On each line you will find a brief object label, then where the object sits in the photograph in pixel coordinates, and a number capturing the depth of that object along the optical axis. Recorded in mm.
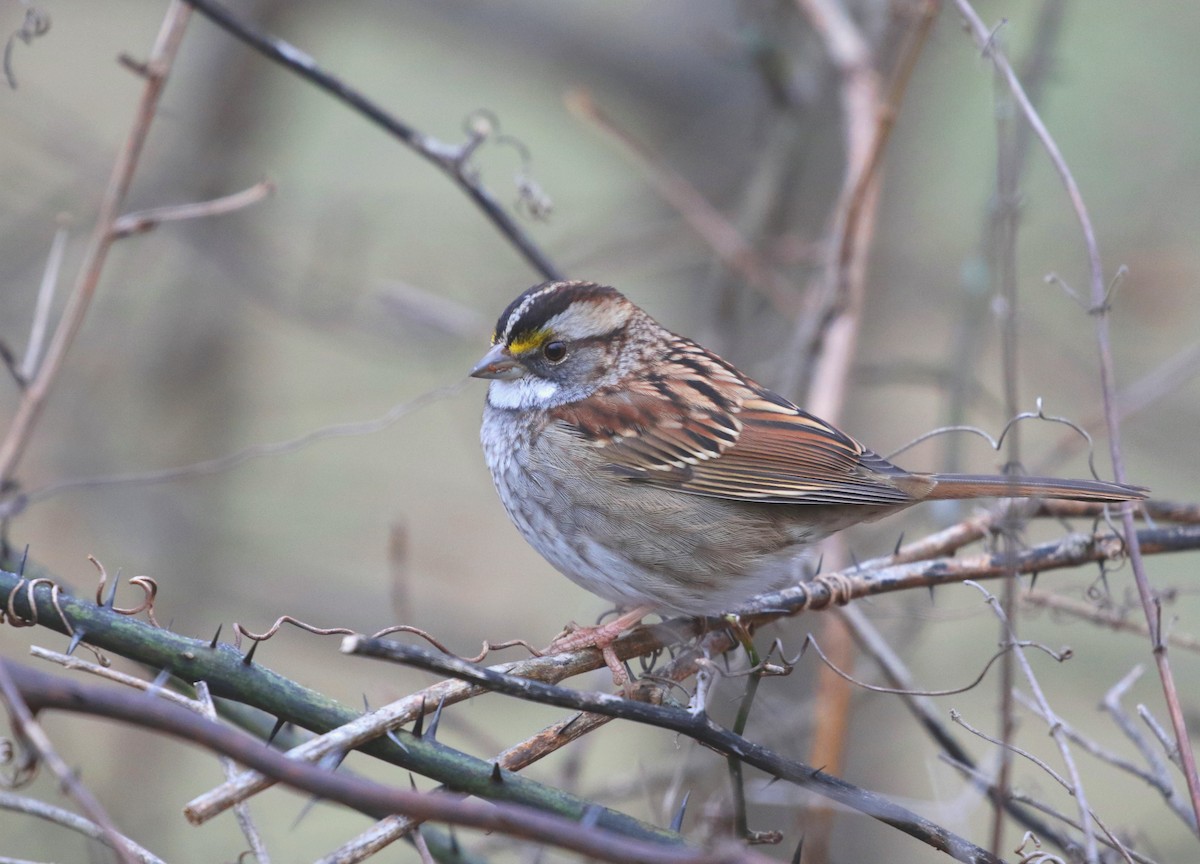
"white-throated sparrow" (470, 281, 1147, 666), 6258
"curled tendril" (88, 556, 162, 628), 3523
